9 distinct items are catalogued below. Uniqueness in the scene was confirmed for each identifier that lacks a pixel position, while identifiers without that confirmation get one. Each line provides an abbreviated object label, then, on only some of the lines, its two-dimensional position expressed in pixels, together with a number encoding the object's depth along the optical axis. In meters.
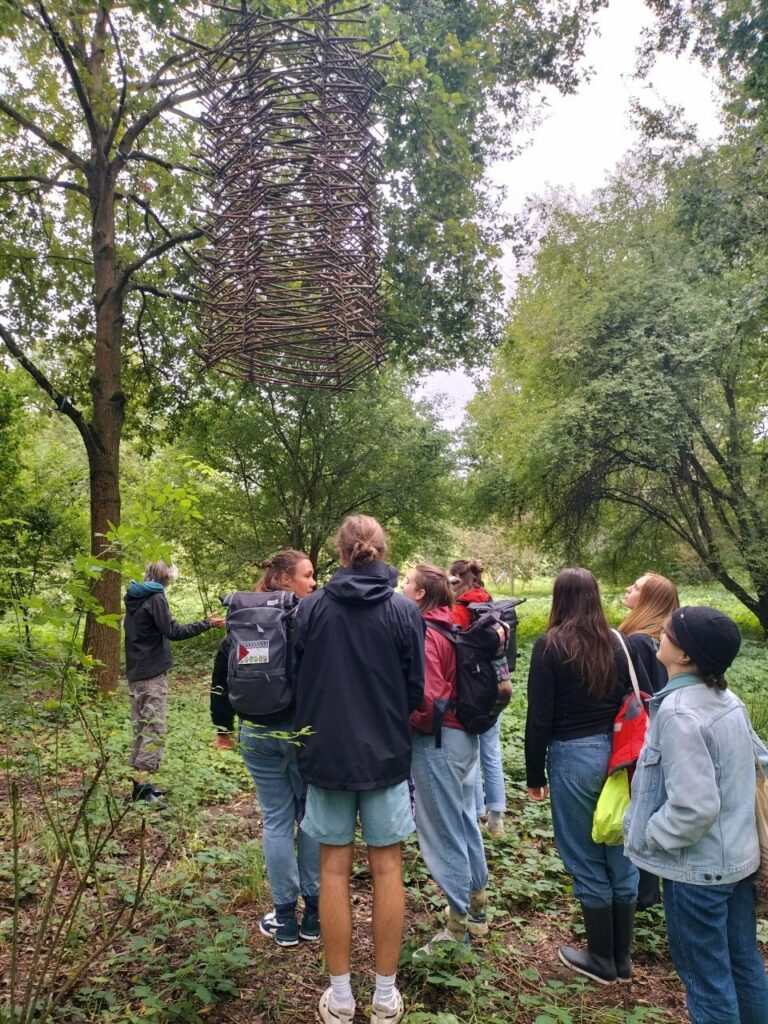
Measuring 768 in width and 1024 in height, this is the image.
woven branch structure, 2.40
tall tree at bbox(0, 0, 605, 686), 5.21
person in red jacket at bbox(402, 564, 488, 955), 2.85
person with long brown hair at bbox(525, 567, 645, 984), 2.81
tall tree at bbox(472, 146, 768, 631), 11.46
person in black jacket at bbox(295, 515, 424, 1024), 2.39
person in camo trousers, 4.50
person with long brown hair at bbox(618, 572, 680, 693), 3.20
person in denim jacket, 2.04
